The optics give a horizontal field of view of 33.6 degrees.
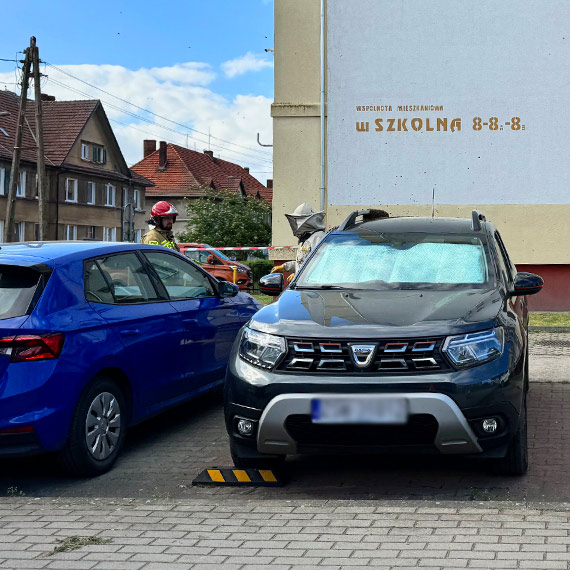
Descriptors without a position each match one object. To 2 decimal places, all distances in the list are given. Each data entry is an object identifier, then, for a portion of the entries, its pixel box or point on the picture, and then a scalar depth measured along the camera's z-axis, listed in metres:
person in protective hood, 9.54
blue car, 5.59
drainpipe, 19.16
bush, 35.62
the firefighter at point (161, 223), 9.59
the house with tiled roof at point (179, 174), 79.75
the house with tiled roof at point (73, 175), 53.22
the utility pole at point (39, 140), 32.19
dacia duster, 5.13
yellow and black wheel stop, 5.81
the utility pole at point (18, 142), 32.56
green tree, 60.31
